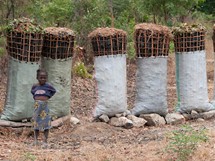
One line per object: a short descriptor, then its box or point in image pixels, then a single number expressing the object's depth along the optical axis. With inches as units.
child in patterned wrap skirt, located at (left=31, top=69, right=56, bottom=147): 276.8
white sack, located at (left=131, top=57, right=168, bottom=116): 329.4
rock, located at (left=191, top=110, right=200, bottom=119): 345.4
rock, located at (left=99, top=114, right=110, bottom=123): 324.5
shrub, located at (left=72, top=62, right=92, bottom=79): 534.9
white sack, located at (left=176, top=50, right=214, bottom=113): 343.3
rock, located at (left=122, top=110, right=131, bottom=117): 329.9
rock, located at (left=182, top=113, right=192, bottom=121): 345.7
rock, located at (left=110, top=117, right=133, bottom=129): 321.4
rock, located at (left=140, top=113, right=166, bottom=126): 329.4
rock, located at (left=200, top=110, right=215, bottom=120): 347.6
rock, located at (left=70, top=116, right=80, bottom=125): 326.3
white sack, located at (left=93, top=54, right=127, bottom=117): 322.7
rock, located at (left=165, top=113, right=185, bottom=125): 336.2
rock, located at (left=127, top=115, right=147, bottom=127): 325.4
